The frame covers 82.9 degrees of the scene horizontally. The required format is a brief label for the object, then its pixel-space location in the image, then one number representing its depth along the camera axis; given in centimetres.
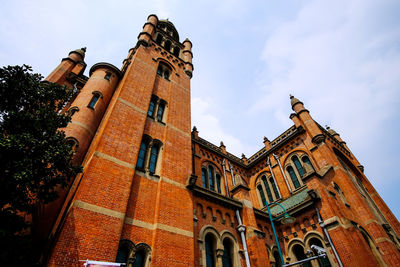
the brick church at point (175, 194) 809
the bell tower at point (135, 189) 728
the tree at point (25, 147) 579
